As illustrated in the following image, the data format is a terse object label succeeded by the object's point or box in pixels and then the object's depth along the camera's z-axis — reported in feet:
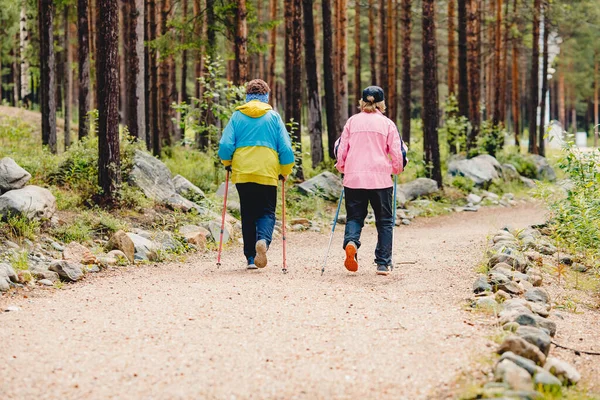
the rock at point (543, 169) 83.87
